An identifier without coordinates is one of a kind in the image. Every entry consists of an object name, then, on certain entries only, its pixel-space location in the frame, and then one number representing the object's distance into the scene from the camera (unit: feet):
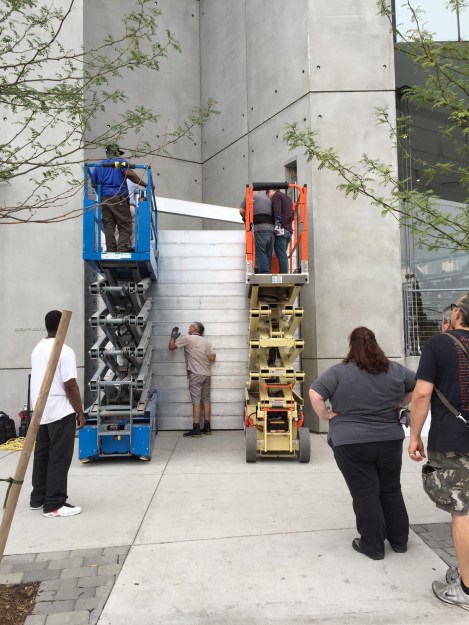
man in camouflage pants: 9.98
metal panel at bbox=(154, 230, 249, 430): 29.86
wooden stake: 8.73
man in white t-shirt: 15.57
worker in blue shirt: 20.99
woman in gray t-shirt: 12.26
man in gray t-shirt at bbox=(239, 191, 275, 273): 23.08
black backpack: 27.43
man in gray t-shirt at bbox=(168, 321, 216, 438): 28.02
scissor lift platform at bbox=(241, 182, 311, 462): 21.81
